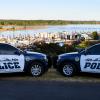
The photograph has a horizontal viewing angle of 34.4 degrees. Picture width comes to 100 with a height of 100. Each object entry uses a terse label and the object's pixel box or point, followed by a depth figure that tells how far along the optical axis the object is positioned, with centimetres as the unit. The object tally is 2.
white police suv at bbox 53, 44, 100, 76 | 648
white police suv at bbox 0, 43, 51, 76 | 646
